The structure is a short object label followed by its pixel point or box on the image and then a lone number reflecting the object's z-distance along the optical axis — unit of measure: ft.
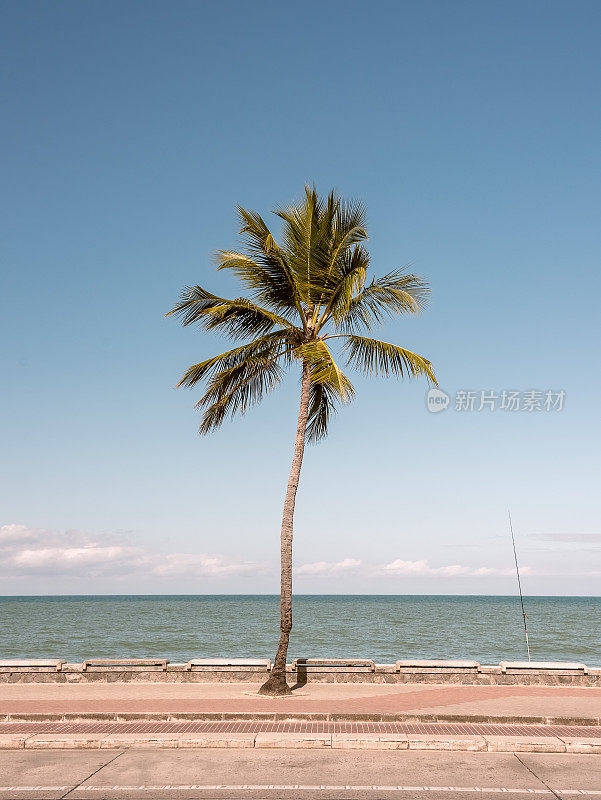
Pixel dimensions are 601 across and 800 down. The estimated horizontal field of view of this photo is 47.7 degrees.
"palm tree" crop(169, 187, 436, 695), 50.96
